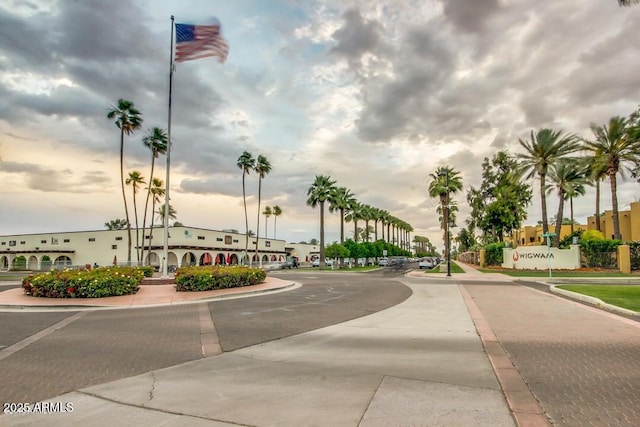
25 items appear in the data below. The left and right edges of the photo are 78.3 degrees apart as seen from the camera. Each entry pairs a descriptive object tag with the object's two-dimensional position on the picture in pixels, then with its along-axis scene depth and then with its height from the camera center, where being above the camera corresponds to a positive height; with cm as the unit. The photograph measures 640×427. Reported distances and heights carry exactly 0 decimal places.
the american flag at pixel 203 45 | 2053 +1054
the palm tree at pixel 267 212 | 10585 +920
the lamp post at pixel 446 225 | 3341 +201
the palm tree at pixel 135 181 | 5570 +953
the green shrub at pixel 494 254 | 4509 -114
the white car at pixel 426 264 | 5044 -250
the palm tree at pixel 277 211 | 11704 +1038
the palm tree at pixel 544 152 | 3759 +890
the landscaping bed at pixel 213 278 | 1980 -166
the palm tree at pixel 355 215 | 7531 +596
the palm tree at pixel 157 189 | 6556 +965
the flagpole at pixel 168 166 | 2312 +480
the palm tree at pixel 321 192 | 5566 +771
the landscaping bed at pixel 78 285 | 1720 -167
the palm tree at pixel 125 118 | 4216 +1394
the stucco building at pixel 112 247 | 6016 -8
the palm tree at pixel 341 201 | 5827 +688
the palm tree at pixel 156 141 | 4875 +1310
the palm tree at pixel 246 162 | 5700 +1222
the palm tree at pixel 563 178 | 3844 +684
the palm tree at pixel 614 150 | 3584 +867
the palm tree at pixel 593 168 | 3747 +733
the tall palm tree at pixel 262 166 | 5872 +1191
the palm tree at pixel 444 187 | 4531 +685
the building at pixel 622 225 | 4791 +265
